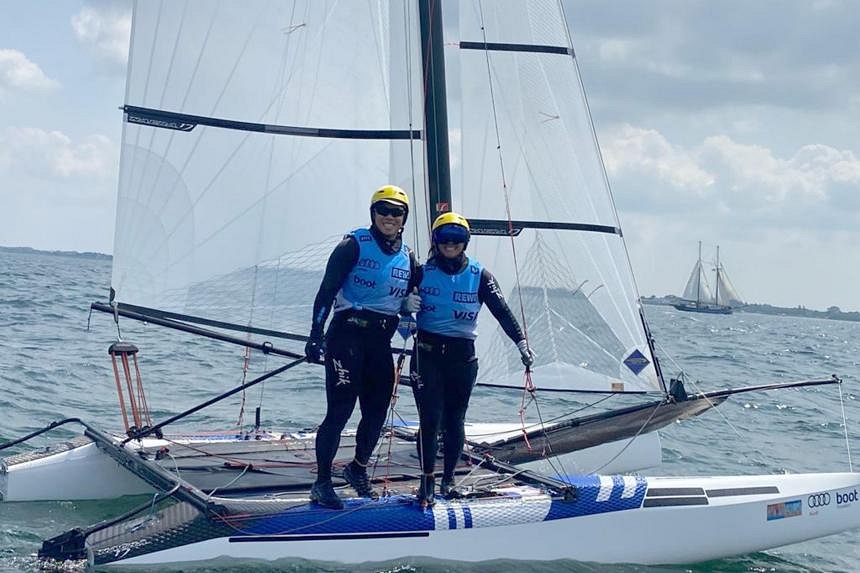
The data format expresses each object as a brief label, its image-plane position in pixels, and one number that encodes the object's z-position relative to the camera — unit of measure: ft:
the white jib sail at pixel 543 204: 24.75
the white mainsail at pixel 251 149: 22.22
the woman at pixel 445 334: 18.31
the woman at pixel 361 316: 17.62
